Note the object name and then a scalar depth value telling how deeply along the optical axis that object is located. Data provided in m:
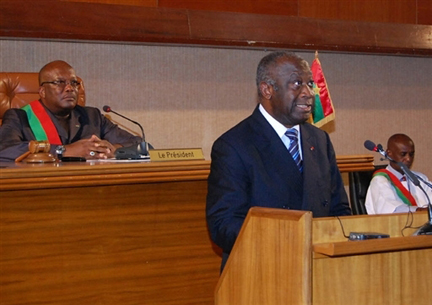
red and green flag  5.25
